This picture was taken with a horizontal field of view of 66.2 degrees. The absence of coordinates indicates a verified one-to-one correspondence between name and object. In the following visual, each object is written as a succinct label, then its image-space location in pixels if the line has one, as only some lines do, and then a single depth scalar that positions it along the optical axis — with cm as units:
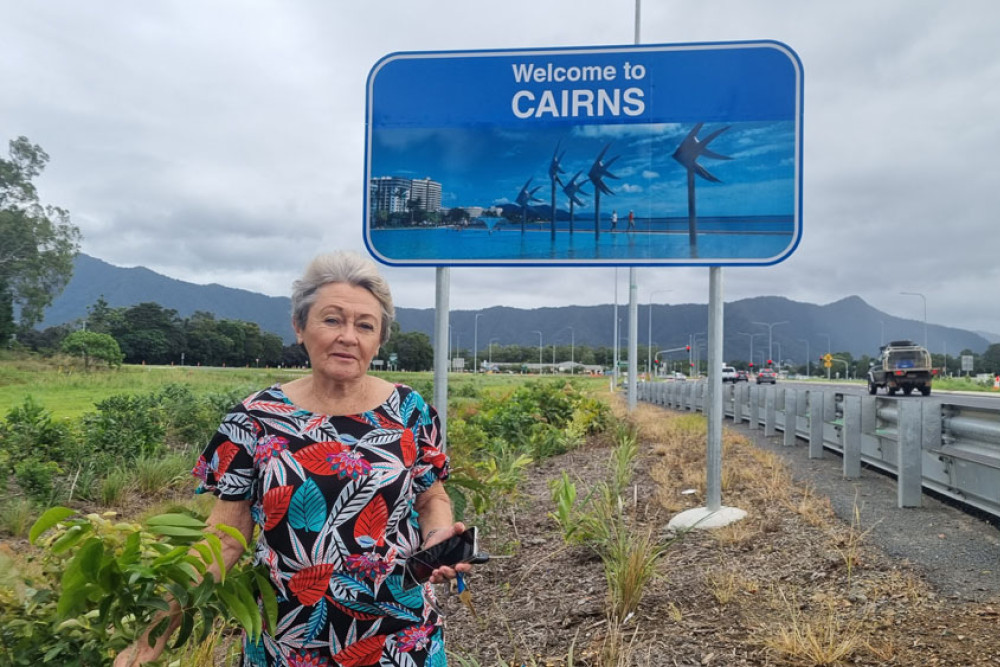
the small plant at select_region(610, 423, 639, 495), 605
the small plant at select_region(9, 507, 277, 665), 149
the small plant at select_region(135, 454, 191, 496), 767
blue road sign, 498
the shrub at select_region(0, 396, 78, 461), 710
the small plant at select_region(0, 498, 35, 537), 618
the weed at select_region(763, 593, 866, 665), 287
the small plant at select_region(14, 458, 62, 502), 661
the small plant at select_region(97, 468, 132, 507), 723
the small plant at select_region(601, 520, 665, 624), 359
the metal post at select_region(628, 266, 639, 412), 2288
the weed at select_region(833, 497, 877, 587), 406
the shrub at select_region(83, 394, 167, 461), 775
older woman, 196
